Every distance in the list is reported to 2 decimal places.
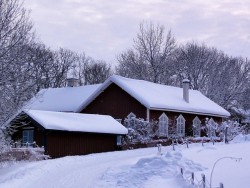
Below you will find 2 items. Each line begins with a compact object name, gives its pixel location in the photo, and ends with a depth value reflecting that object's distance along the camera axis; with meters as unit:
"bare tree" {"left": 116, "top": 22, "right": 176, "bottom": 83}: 58.03
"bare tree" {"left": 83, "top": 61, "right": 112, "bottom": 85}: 69.50
